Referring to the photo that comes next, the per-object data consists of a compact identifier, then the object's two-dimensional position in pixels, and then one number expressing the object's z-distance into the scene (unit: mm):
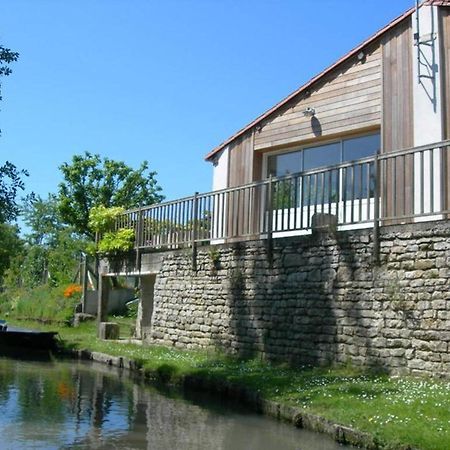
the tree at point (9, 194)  7906
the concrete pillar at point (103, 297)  18922
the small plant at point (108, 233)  17766
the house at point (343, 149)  11508
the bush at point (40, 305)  23750
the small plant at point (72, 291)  25094
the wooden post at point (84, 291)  23503
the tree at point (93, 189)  32875
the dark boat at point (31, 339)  17797
